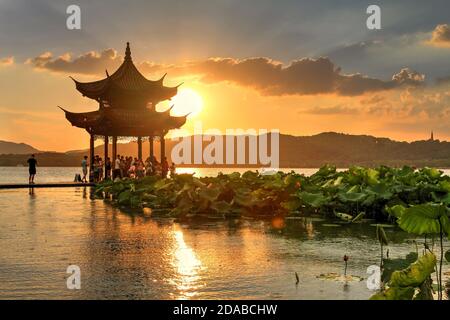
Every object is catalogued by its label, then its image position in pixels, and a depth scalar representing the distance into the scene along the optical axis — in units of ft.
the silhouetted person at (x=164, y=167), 102.12
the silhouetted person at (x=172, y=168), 107.13
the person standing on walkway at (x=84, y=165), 101.98
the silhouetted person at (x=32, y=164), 92.17
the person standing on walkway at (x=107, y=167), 98.27
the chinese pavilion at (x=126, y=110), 98.32
